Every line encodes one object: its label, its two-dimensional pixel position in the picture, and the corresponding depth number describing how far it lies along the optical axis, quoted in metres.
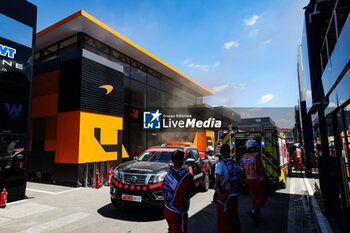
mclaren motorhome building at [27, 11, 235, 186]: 9.87
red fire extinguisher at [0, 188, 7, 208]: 6.16
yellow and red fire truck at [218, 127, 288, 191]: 7.54
